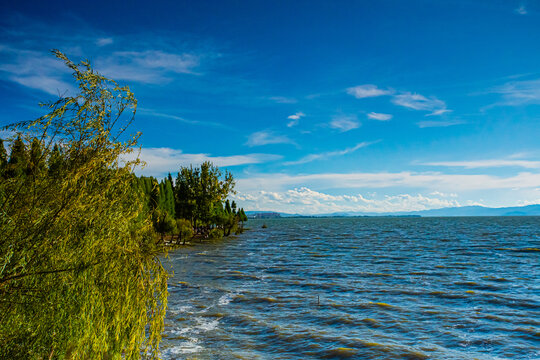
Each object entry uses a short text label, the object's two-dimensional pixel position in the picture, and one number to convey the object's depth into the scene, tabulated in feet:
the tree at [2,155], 18.84
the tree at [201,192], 196.13
